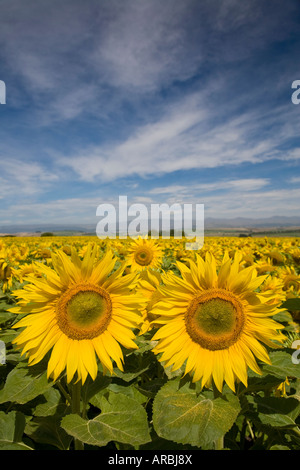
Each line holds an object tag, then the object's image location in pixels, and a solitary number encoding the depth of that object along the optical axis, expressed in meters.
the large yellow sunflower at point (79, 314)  0.39
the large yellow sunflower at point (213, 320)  0.39
